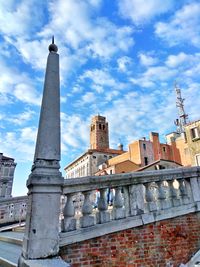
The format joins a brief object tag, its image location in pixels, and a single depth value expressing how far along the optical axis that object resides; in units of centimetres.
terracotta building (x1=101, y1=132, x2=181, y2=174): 4281
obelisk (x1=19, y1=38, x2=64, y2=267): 319
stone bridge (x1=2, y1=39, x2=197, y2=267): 331
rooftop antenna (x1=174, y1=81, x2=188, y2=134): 4394
